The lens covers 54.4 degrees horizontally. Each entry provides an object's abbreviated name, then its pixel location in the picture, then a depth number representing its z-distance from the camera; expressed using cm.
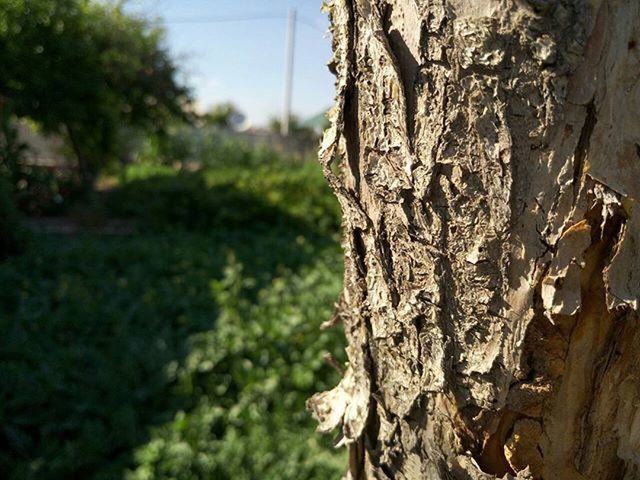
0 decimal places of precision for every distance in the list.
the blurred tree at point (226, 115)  2453
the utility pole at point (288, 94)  2360
